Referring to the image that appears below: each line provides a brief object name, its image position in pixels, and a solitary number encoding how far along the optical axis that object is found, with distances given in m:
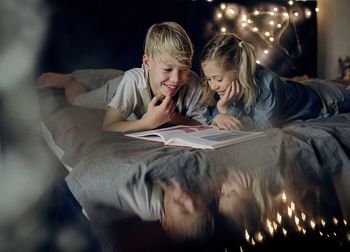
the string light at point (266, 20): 1.17
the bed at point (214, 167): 0.87
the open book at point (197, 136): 0.97
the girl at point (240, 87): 1.11
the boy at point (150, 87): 1.03
